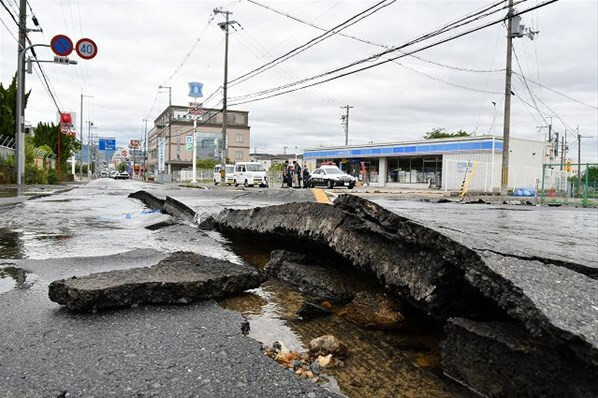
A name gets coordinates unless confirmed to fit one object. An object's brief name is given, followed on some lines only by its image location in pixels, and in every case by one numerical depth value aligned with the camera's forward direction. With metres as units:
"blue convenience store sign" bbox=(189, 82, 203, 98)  57.81
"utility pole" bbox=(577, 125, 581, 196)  18.71
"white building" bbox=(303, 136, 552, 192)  32.34
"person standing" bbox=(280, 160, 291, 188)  26.65
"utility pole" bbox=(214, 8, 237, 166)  35.02
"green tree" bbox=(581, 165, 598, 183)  19.11
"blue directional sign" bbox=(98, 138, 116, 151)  86.69
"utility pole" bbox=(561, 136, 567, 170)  65.03
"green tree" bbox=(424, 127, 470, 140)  66.56
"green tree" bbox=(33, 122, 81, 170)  39.75
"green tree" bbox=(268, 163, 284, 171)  75.61
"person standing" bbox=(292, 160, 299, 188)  28.94
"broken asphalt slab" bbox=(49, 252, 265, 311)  2.85
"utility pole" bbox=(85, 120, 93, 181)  85.12
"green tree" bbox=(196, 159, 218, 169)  81.25
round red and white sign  18.30
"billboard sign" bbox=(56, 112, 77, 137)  40.97
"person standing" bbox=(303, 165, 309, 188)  28.66
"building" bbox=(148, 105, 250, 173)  85.00
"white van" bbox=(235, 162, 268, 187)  33.22
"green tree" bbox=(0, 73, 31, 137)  22.59
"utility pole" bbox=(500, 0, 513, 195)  23.06
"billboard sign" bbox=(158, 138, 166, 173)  84.81
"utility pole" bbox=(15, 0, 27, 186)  19.25
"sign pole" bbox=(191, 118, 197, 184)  41.84
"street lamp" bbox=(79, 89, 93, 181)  65.88
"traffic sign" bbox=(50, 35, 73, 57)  17.62
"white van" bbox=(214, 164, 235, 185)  39.00
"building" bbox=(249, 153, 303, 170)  114.44
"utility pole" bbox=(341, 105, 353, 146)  65.12
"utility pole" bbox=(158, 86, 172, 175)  78.56
